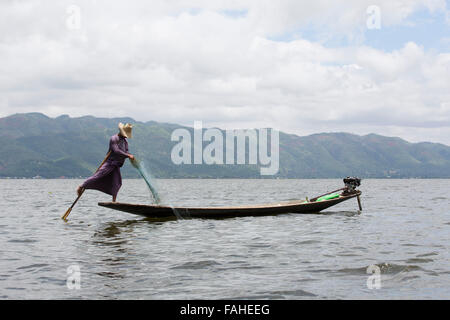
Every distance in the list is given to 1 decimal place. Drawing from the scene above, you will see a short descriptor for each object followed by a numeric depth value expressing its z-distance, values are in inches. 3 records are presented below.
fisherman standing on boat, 754.2
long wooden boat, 803.4
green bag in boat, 991.9
